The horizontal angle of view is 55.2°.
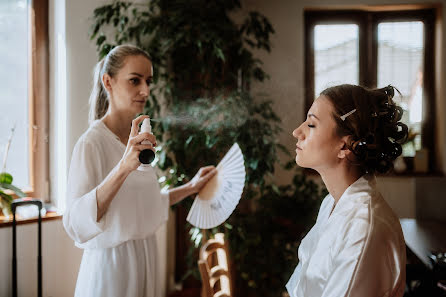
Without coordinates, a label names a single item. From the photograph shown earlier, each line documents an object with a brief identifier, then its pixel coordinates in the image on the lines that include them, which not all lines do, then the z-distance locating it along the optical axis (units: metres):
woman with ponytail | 1.19
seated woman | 0.83
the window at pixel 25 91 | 2.19
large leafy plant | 2.34
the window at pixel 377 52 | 3.63
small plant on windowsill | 2.02
